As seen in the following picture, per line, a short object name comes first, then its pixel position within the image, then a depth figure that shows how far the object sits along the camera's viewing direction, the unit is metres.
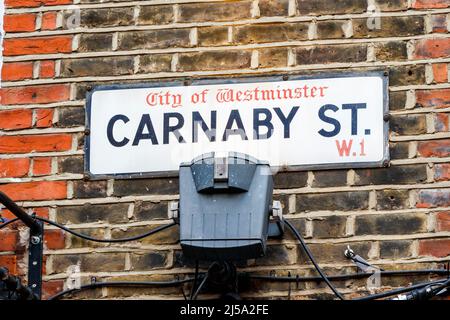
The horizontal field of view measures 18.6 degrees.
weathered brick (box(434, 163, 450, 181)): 4.98
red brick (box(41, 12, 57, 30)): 5.38
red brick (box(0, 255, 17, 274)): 5.06
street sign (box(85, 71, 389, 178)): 5.05
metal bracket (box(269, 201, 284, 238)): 4.77
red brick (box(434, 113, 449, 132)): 5.04
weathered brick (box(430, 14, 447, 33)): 5.17
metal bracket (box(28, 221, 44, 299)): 5.02
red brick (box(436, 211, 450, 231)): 4.91
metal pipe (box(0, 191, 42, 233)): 4.78
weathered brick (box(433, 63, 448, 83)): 5.11
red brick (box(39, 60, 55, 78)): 5.32
